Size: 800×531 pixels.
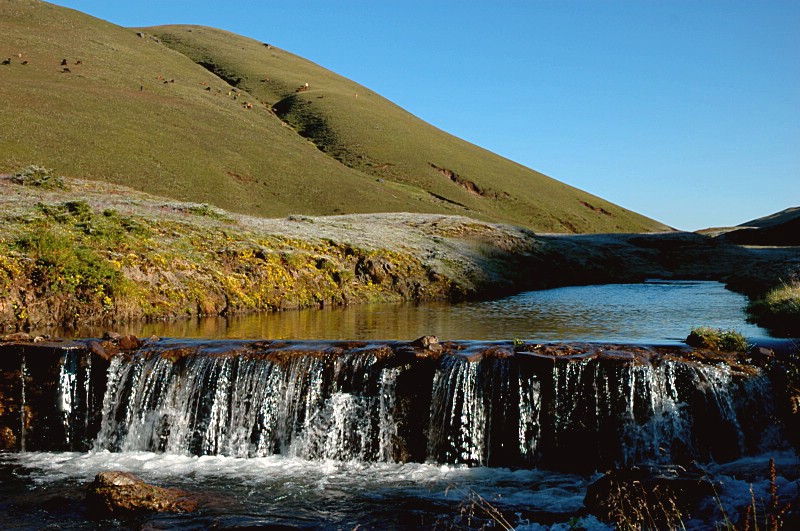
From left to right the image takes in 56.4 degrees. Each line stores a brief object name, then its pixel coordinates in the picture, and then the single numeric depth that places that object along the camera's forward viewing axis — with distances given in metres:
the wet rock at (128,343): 17.92
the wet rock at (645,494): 10.34
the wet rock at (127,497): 11.70
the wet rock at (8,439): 16.59
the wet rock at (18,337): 17.80
